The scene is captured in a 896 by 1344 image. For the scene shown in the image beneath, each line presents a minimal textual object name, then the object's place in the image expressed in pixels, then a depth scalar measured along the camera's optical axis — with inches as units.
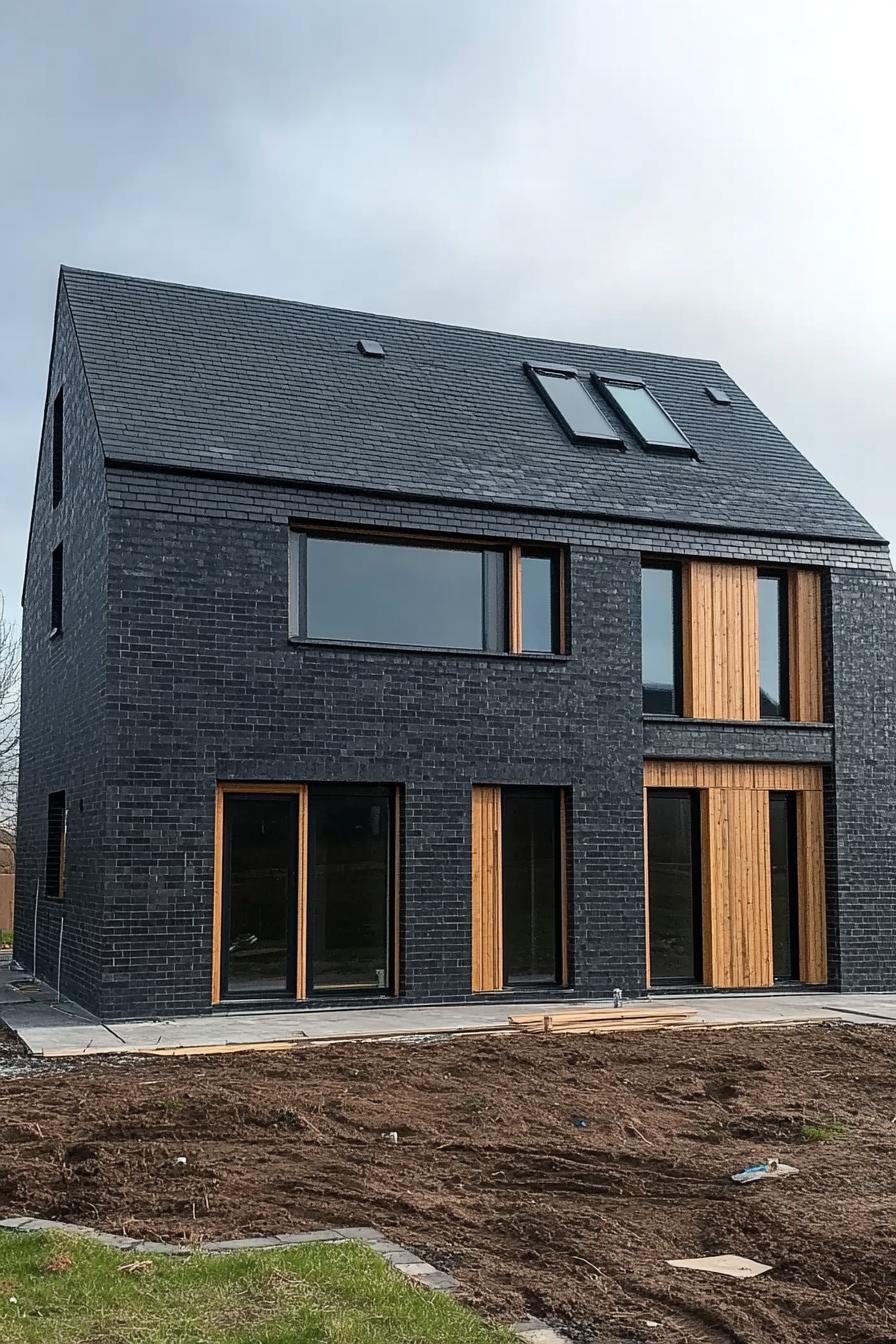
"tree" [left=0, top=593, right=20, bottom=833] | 1237.1
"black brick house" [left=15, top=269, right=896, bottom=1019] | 486.9
